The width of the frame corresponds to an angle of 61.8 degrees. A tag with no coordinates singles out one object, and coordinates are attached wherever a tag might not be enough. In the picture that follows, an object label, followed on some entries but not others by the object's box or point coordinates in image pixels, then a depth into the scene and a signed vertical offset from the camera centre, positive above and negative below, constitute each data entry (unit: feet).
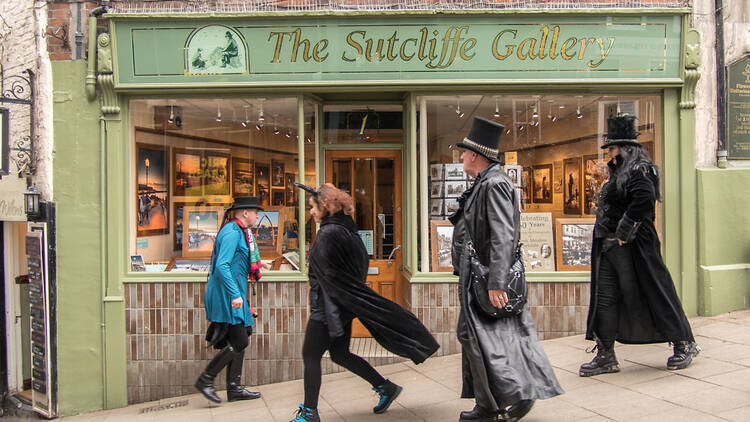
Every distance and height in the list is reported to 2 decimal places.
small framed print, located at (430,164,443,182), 23.44 +1.43
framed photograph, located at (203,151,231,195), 23.81 +1.43
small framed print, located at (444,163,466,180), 23.58 +1.43
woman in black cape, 15.31 -2.36
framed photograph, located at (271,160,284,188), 23.50 +1.43
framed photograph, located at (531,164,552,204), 23.40 +0.92
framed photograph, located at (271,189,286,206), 23.53 +0.56
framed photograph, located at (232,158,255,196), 23.75 +1.34
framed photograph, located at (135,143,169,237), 23.18 +0.88
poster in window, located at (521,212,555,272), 22.88 -1.19
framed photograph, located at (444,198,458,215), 23.48 +0.18
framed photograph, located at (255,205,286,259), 23.54 -0.64
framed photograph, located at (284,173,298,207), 23.27 +0.80
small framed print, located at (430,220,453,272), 22.86 -1.25
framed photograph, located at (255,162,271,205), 23.67 +1.06
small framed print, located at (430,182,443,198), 23.39 +0.75
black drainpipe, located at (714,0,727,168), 22.62 +4.37
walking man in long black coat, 12.92 -1.94
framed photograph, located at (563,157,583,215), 23.45 +0.77
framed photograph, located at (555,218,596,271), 22.85 -1.27
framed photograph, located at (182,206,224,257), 23.47 -0.57
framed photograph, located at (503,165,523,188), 23.44 +1.39
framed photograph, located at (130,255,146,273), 22.61 -1.83
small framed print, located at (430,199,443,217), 23.35 +0.08
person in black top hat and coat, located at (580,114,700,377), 16.72 -1.93
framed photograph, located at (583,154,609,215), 23.53 +0.94
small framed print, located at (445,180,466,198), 23.54 +0.82
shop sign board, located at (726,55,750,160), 22.81 +3.56
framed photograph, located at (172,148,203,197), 23.80 +1.52
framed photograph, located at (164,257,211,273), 22.84 -1.90
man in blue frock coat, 18.61 -2.53
